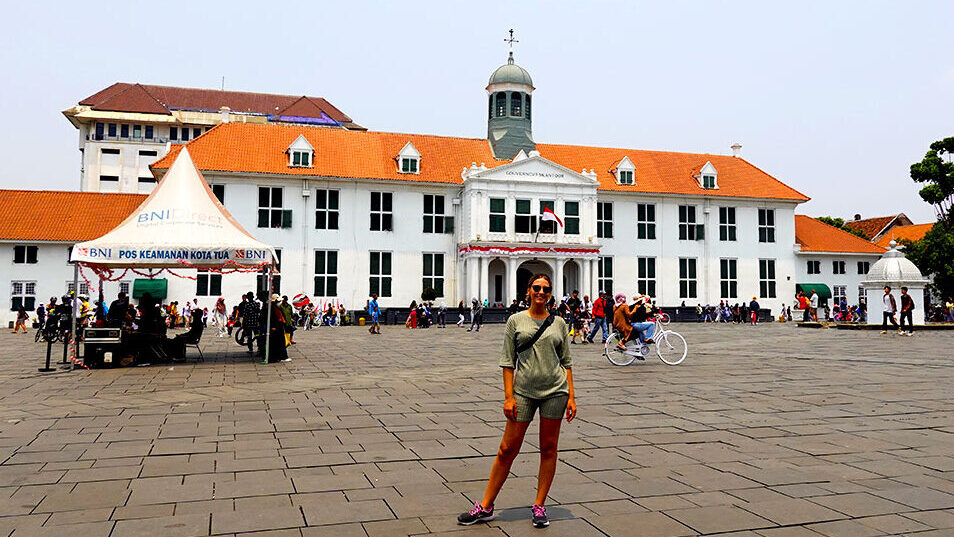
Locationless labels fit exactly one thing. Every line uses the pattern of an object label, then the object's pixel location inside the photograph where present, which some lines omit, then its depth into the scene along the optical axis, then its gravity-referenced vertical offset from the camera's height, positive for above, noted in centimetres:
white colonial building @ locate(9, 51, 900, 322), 4097 +527
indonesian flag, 4275 +510
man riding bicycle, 1522 -49
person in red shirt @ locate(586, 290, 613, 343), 2179 -36
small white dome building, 3081 +82
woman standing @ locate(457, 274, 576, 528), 464 -60
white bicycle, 1527 -110
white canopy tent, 1540 +141
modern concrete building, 7494 +1867
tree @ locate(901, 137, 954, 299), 4647 +472
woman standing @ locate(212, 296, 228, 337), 3039 -72
